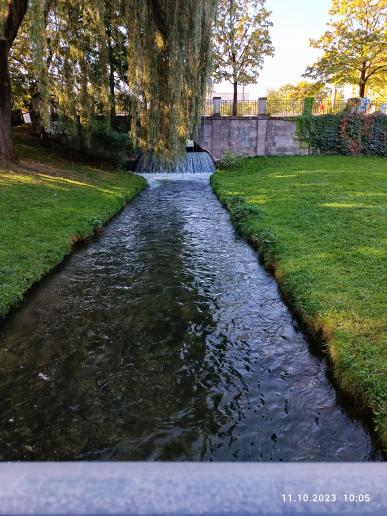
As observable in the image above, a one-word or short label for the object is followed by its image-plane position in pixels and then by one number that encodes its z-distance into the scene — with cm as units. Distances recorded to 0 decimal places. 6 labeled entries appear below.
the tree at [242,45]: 2823
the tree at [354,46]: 2750
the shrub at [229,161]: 2209
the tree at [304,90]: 3226
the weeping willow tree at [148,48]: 873
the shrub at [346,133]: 2445
